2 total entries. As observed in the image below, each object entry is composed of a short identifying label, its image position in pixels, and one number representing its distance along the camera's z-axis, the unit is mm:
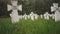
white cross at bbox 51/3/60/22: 3750
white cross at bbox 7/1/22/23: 3717
